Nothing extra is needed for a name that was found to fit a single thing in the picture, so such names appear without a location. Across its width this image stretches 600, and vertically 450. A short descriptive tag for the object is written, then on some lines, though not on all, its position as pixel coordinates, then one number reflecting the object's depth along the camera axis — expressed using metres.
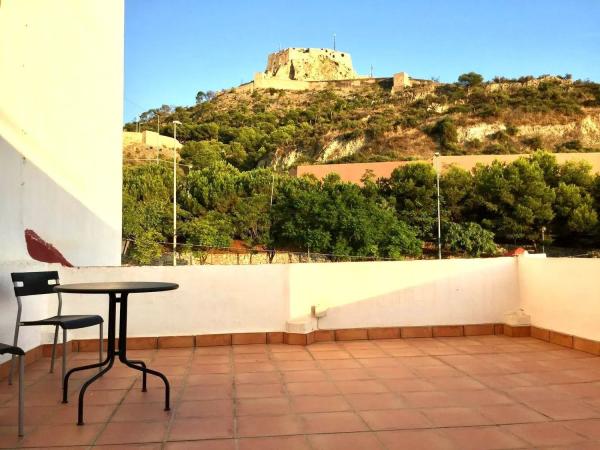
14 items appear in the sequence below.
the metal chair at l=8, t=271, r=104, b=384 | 2.81
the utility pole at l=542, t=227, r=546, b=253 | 25.33
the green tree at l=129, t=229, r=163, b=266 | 21.45
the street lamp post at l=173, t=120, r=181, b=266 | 22.56
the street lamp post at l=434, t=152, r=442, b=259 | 24.76
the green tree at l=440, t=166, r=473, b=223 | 27.19
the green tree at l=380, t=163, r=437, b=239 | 26.25
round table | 2.32
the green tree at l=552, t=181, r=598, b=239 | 24.70
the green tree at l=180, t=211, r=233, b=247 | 23.27
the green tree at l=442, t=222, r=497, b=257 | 24.58
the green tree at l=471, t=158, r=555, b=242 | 25.41
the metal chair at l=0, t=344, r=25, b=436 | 2.02
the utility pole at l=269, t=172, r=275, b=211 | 26.18
